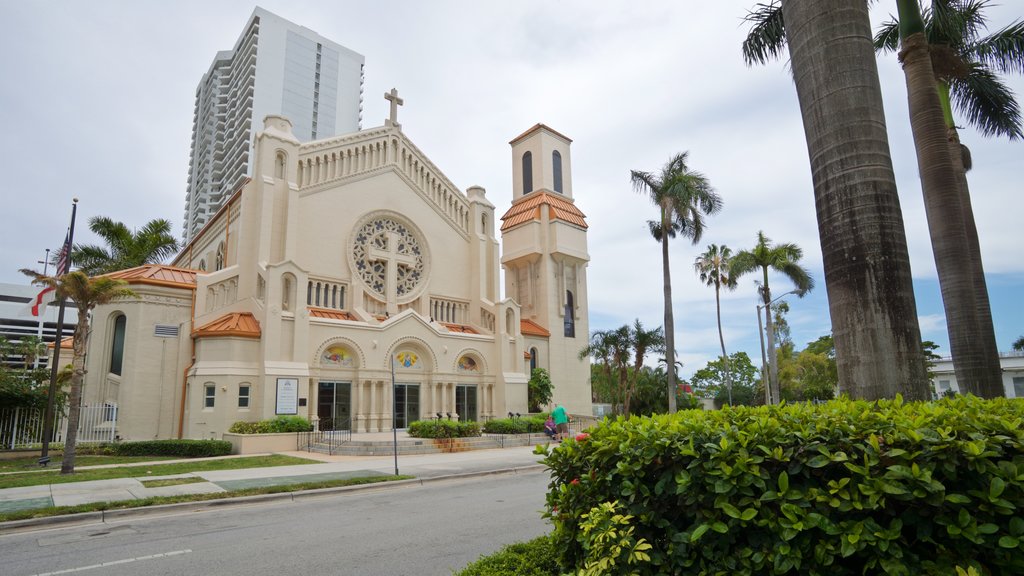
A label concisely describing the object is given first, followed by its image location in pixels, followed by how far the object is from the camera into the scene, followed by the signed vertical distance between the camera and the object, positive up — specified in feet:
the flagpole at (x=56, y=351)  61.31 +7.06
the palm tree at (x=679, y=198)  99.50 +33.98
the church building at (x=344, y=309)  87.56 +17.62
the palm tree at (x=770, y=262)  118.73 +27.32
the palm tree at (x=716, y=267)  144.77 +32.50
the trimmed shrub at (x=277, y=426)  78.18 -1.78
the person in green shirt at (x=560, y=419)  77.56 -1.86
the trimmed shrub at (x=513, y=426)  87.97 -3.03
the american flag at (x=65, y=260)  62.13 +16.57
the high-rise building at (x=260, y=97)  308.40 +174.22
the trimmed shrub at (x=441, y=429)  77.87 -2.81
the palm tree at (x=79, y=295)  55.75 +11.81
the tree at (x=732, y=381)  191.33 +6.25
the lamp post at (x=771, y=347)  104.36 +8.95
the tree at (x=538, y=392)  120.88 +2.66
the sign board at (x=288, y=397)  85.51 +2.20
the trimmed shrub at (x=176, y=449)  71.26 -3.96
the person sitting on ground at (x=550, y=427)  82.02 -3.03
